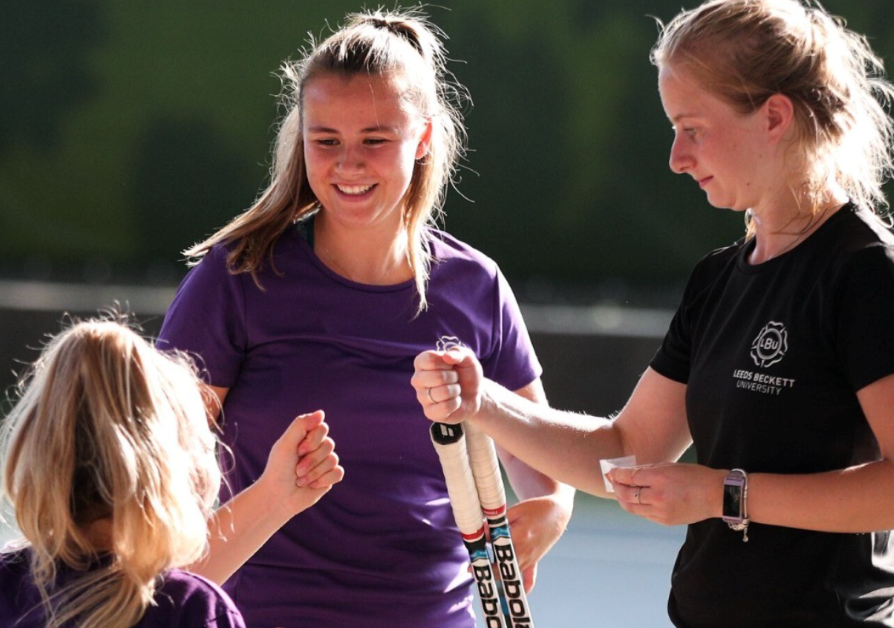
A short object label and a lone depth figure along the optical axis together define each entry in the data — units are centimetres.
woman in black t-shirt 706
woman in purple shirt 737
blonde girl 690
